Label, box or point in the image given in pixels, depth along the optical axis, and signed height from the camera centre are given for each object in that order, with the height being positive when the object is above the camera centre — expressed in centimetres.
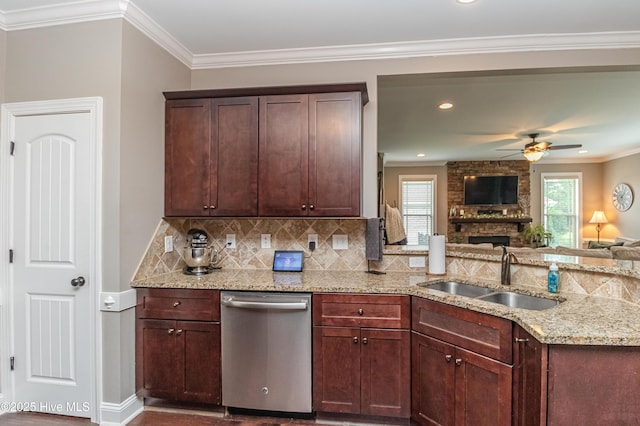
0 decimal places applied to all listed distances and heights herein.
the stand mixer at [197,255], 274 -34
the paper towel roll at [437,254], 266 -33
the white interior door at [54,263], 231 -34
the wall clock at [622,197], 739 +31
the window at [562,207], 845 +9
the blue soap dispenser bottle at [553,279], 211 -41
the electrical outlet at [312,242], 300 -26
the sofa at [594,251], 396 -48
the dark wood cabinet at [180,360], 239 -101
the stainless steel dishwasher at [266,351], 231 -92
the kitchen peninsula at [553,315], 142 -50
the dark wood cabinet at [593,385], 141 -70
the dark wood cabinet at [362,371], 224 -103
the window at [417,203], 889 +20
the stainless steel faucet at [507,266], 234 -37
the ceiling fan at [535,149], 572 +102
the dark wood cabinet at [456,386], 178 -96
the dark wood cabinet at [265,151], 257 +44
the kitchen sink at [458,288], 241 -54
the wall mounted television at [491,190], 827 +49
